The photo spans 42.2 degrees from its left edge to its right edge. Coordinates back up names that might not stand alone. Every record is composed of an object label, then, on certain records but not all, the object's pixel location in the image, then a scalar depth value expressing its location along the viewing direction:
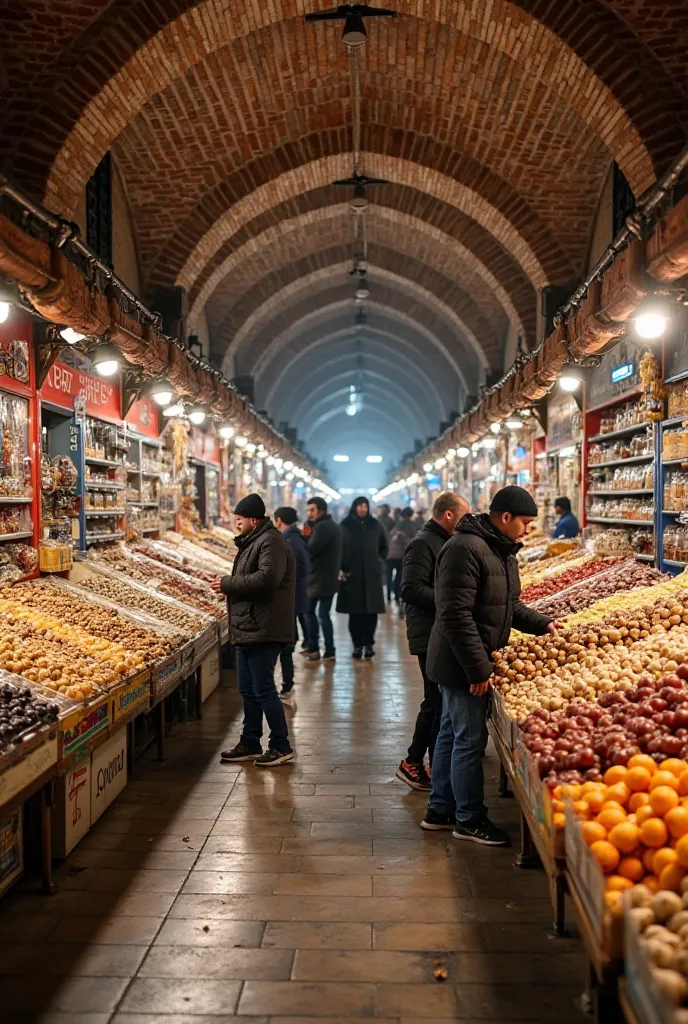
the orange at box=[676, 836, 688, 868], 2.44
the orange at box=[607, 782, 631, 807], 2.88
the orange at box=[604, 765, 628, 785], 3.02
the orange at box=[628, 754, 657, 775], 3.01
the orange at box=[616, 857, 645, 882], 2.53
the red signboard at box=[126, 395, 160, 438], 10.64
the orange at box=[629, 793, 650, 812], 2.81
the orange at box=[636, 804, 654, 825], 2.69
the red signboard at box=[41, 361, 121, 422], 7.57
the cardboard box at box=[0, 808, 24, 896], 3.78
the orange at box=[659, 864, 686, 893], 2.41
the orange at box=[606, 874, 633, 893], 2.43
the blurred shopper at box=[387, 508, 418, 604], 14.76
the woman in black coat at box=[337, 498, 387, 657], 9.87
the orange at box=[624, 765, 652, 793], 2.93
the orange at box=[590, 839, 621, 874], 2.52
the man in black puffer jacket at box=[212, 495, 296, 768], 5.85
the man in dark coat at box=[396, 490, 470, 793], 5.44
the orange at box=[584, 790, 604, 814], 2.84
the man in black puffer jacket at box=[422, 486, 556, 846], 4.41
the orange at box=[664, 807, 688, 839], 2.58
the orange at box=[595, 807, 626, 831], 2.70
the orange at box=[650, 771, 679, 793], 2.86
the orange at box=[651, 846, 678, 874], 2.48
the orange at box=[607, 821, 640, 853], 2.57
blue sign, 8.52
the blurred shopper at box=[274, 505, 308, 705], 8.77
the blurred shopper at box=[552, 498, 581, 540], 11.07
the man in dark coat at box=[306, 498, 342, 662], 9.50
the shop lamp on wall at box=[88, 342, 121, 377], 7.73
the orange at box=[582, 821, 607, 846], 2.62
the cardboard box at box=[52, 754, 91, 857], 4.29
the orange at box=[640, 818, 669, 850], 2.57
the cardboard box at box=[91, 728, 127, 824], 4.81
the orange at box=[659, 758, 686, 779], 2.96
